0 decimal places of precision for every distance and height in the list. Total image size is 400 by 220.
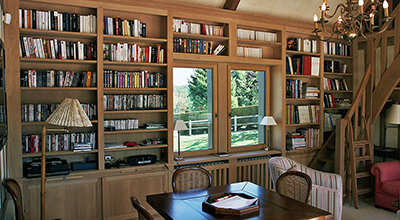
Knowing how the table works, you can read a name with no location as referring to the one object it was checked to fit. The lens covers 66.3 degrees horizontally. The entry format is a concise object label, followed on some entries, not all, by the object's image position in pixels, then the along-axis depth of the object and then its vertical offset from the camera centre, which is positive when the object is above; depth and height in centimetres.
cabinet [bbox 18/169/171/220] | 356 -112
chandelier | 276 +81
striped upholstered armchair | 371 -103
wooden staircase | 482 -33
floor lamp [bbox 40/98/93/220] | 282 -12
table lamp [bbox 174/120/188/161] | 425 -30
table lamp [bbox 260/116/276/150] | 500 -27
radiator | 464 -103
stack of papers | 246 -81
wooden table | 233 -84
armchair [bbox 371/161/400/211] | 445 -116
